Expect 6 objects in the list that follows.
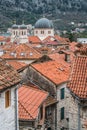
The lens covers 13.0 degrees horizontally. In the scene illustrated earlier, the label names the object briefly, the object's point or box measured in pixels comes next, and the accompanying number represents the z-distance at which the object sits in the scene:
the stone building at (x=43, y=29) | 128.88
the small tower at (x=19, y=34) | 116.75
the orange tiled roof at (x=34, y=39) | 115.06
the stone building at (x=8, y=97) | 18.59
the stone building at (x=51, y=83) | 33.33
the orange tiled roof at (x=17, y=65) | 45.78
